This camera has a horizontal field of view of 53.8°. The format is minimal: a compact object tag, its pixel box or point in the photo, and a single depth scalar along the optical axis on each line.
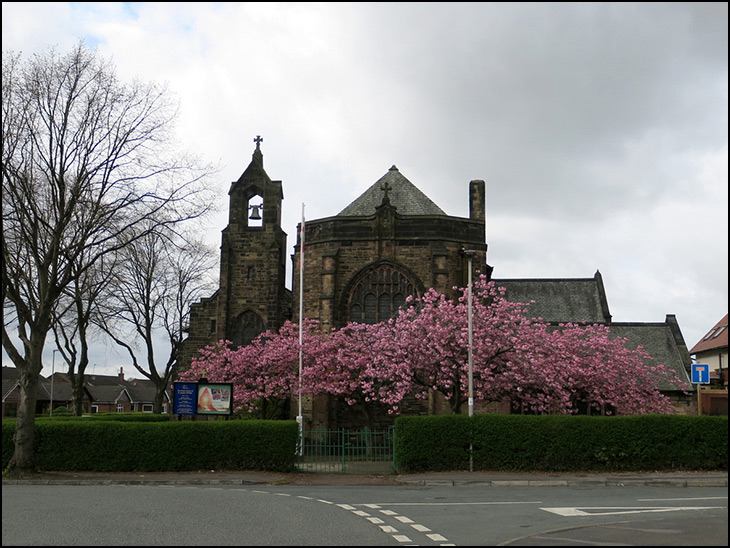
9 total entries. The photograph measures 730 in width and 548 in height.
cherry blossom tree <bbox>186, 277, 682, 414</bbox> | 26.86
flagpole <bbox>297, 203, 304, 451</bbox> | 29.45
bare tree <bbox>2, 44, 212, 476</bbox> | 20.00
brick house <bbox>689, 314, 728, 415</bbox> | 39.03
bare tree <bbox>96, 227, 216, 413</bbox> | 40.78
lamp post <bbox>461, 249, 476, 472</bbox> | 22.60
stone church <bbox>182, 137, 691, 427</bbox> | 33.91
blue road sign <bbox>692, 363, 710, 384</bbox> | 27.20
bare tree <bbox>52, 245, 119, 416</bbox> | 31.80
